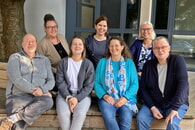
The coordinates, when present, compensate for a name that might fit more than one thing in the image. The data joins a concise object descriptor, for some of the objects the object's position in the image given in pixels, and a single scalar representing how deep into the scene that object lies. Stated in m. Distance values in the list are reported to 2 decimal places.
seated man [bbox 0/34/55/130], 2.20
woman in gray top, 2.32
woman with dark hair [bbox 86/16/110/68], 2.75
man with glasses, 2.16
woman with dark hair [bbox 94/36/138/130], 2.30
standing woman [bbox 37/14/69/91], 2.75
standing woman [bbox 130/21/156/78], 2.74
